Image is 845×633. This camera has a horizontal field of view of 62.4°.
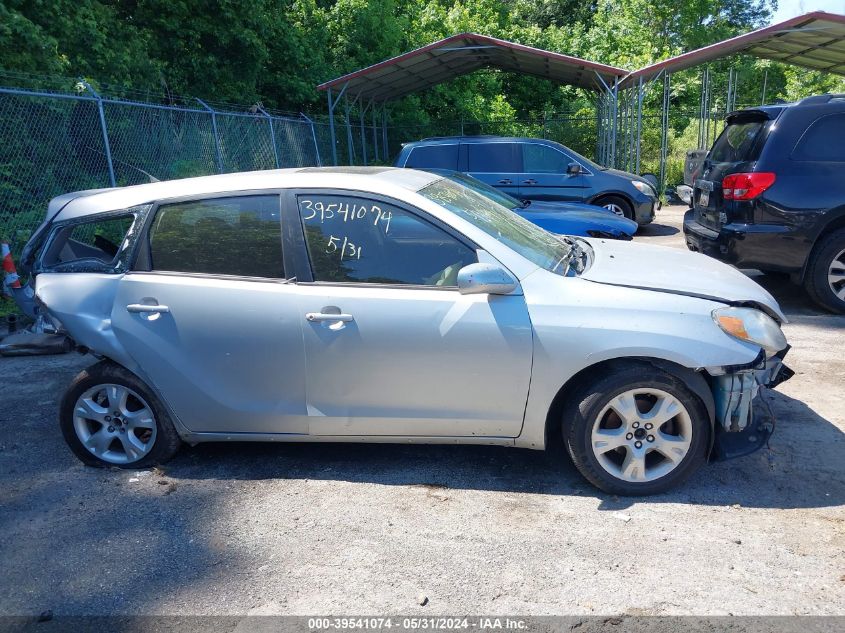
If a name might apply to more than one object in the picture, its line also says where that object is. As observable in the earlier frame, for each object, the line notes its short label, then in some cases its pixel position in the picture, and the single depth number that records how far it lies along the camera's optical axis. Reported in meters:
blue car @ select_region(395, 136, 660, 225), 11.69
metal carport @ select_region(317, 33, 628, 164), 15.38
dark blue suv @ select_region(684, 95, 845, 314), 6.52
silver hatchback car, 3.44
